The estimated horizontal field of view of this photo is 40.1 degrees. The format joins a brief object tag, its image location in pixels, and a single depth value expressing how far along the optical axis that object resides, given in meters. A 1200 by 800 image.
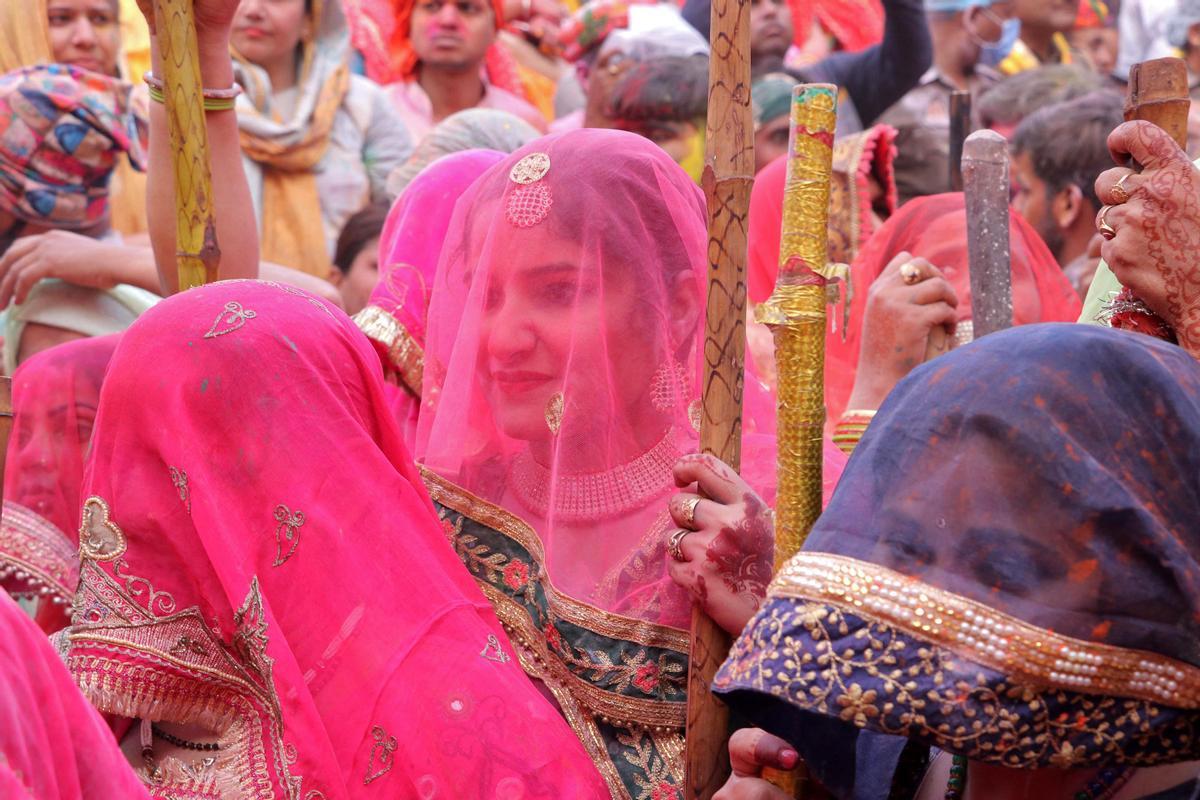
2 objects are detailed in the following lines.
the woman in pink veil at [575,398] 2.45
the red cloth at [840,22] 7.70
